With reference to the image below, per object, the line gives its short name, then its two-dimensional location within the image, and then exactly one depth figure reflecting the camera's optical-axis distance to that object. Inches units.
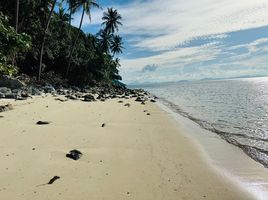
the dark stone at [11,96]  392.0
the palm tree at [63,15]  1013.5
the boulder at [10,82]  513.9
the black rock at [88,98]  479.0
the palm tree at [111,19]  1235.6
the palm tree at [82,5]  851.3
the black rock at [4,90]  425.4
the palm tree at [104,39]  1283.8
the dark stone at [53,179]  119.2
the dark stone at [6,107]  278.6
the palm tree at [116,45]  1437.7
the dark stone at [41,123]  230.1
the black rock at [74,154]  150.8
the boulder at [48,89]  557.7
